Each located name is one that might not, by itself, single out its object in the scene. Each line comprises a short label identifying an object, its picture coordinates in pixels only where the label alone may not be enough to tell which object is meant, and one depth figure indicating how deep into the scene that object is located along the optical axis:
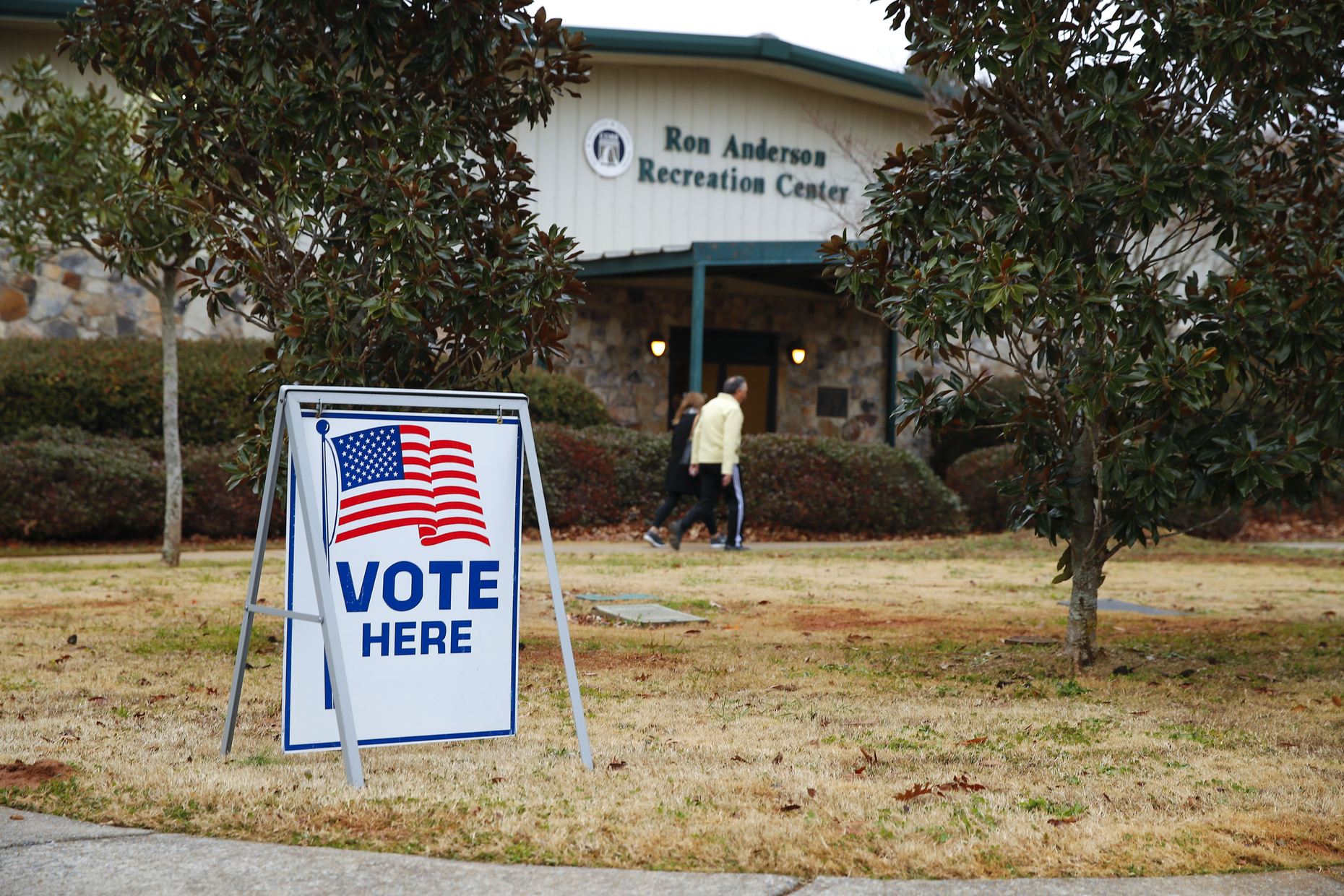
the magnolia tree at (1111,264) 6.06
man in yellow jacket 14.24
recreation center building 21.19
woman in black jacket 14.88
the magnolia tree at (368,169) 6.35
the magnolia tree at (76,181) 11.07
